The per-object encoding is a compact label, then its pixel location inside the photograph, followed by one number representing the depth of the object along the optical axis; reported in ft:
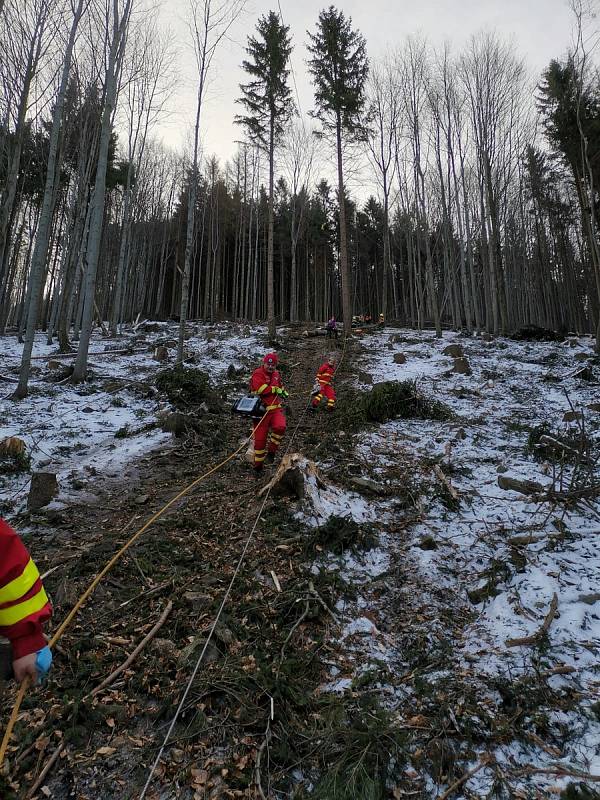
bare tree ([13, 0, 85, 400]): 30.55
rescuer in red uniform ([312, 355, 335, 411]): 32.22
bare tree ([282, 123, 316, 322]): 90.16
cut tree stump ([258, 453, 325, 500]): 17.21
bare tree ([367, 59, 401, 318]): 70.18
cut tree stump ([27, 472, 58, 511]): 16.12
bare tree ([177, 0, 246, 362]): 41.83
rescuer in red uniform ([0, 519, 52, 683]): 5.40
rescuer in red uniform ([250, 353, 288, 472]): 21.16
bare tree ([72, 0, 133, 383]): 32.73
